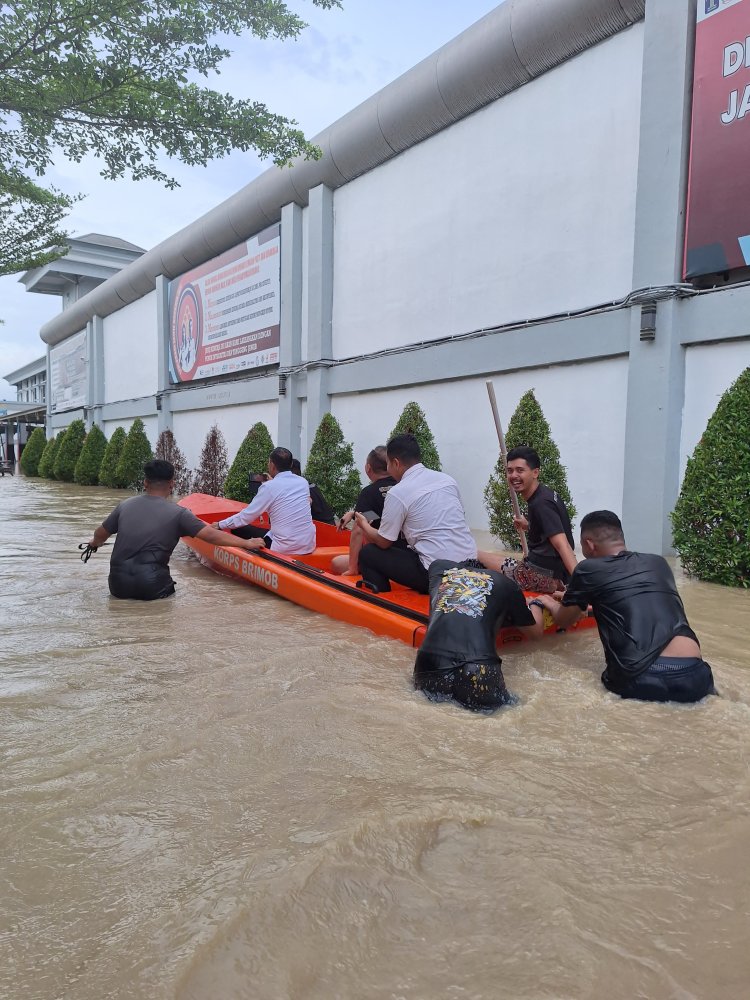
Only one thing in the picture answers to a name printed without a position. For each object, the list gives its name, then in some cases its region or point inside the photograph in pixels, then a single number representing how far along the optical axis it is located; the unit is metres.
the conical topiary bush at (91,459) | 21.22
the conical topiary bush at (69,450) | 22.95
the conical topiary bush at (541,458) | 7.90
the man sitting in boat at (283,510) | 5.90
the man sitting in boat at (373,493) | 5.52
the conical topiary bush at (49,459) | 24.44
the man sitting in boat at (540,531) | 4.19
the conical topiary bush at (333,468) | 10.87
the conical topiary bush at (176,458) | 16.97
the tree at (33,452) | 26.88
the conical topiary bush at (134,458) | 18.89
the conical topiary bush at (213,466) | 15.30
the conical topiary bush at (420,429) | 9.54
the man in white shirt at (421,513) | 4.22
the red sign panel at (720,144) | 6.54
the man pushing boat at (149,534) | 5.28
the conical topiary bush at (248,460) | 12.62
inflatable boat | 4.21
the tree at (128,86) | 4.55
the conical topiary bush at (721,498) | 5.84
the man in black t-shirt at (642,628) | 3.03
